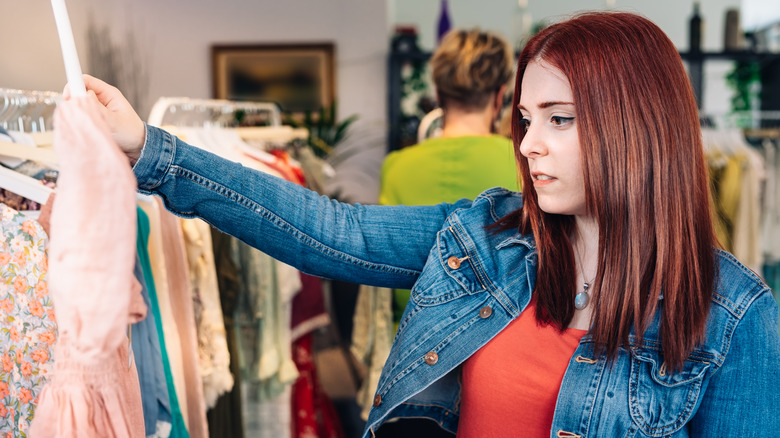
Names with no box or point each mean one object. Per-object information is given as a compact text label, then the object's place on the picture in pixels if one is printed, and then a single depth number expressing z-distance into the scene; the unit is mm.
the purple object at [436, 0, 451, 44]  4832
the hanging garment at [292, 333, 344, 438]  2730
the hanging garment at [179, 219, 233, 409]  1812
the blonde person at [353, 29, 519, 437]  2145
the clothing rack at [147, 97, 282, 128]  1913
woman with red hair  1030
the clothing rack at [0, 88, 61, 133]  1274
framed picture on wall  4566
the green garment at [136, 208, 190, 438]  1405
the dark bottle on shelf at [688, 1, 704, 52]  4691
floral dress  1098
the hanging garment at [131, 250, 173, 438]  1350
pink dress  656
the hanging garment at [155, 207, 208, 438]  1666
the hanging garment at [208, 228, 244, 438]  2041
